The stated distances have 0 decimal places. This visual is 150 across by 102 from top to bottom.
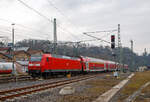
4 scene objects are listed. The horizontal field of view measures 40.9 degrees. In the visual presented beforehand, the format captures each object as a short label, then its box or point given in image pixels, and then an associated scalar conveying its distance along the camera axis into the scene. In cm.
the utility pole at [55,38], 2677
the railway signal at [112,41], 2701
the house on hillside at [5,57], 5687
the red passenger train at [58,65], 2541
